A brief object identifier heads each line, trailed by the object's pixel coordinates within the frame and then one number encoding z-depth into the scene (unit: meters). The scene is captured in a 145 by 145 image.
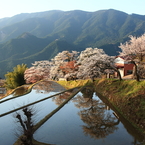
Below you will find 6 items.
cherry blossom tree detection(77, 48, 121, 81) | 26.80
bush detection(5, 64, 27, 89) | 45.47
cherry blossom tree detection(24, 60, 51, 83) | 48.44
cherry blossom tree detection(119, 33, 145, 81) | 23.47
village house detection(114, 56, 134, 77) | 38.39
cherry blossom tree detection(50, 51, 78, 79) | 41.33
